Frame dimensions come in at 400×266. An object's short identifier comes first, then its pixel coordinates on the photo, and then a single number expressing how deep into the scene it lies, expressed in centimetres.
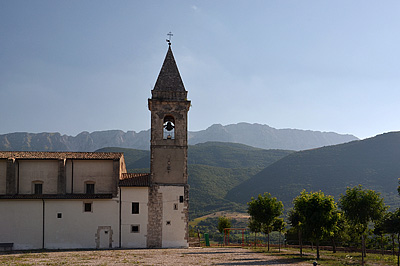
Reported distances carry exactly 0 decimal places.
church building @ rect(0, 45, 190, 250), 3453
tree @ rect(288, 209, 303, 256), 3187
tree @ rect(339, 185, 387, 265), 2978
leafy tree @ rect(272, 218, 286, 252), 3591
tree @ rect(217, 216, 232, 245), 4894
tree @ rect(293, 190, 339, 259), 2605
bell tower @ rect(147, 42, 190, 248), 3556
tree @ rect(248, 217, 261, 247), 3561
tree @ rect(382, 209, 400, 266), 2160
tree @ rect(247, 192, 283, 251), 3462
